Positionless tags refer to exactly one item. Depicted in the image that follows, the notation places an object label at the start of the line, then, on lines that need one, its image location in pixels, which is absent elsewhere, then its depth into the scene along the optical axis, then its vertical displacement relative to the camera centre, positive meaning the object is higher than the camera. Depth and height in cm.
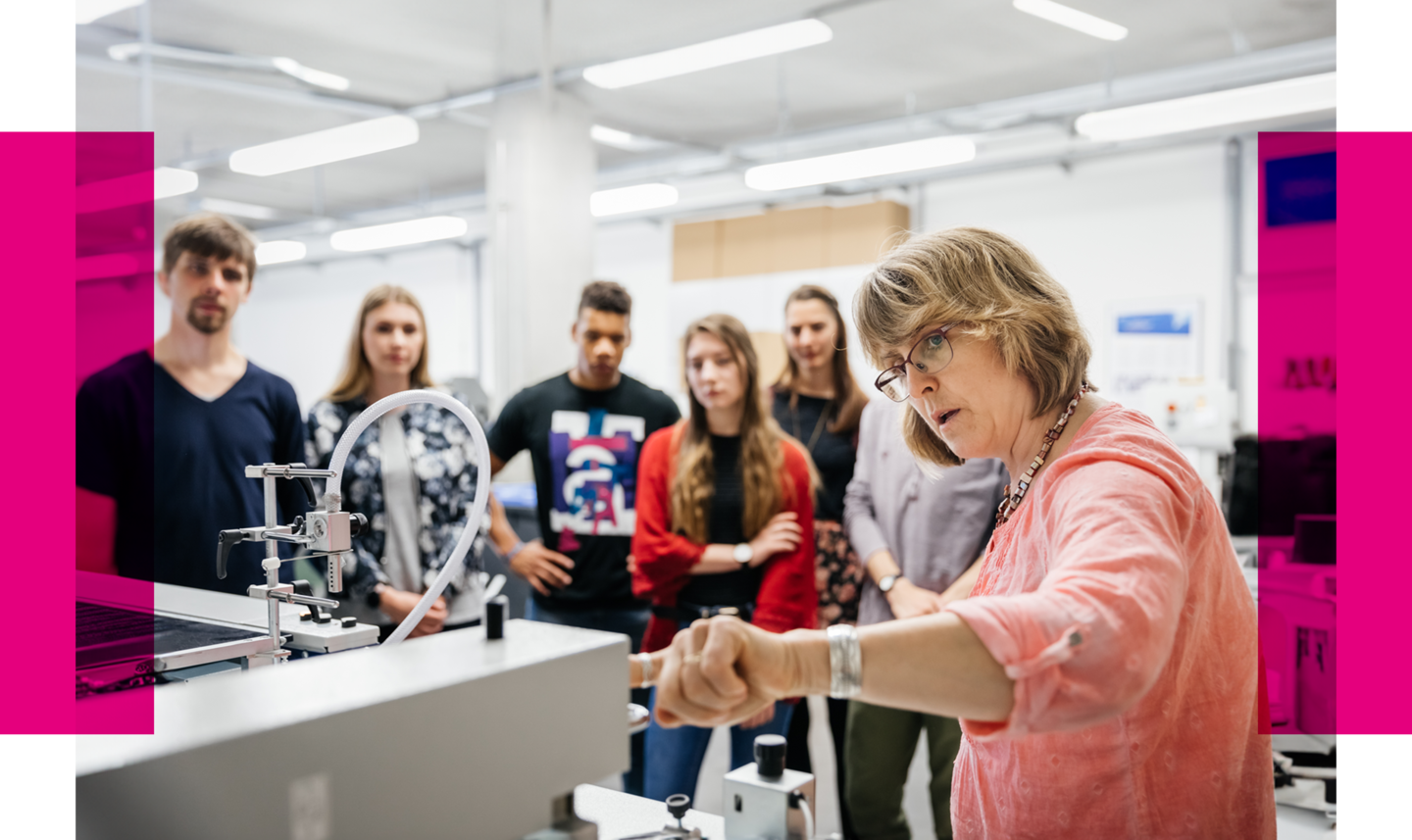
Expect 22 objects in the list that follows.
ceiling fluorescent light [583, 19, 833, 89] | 423 +165
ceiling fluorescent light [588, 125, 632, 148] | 690 +204
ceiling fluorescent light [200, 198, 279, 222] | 793 +177
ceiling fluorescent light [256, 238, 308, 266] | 741 +131
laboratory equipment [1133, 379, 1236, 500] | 400 -1
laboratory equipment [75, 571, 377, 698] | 110 -29
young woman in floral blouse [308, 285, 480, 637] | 220 -14
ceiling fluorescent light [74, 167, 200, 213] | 344 +84
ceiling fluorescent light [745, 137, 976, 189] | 451 +122
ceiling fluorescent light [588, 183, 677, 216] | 546 +127
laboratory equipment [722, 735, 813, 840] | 96 -40
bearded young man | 189 -4
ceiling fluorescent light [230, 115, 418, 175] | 560 +166
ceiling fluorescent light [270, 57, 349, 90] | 541 +201
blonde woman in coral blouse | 75 -18
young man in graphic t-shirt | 250 -15
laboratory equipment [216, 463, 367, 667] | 117 -15
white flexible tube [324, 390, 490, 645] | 117 -8
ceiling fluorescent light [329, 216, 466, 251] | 587 +115
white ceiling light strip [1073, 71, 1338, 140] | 375 +125
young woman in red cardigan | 226 -26
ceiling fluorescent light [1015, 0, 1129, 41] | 469 +200
